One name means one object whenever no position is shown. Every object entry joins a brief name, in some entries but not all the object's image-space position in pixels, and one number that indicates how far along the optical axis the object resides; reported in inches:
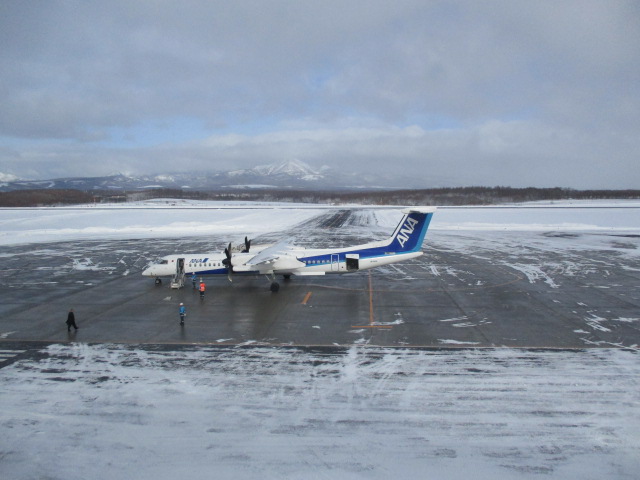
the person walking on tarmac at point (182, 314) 792.3
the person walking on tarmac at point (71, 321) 741.1
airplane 1087.6
